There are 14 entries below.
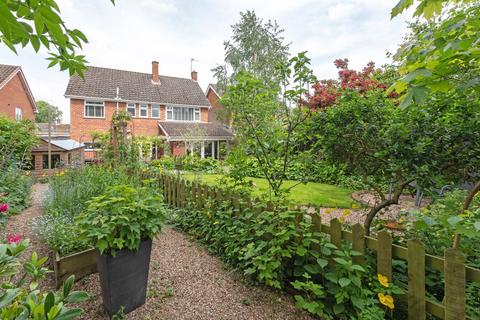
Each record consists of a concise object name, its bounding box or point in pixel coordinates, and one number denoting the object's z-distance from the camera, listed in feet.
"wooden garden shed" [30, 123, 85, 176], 30.34
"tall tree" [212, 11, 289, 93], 59.77
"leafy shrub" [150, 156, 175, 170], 39.44
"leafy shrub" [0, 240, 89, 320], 3.02
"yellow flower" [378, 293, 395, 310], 6.09
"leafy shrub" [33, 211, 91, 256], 8.70
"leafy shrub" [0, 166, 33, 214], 14.89
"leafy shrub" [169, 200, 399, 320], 6.74
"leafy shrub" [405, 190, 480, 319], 6.14
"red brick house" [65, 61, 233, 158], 53.26
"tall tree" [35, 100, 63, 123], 149.89
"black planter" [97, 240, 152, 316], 6.87
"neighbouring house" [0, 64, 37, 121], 54.19
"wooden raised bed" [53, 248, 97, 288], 7.79
